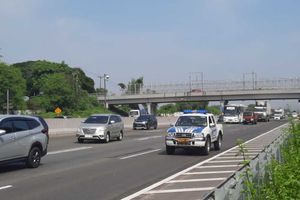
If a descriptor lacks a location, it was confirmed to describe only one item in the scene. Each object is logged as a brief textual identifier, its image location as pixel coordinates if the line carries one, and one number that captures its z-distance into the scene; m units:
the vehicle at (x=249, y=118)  69.00
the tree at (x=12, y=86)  88.38
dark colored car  53.23
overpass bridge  88.12
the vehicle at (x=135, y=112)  92.64
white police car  20.17
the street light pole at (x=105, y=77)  91.81
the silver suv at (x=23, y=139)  14.22
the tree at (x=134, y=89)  103.03
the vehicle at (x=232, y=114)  72.31
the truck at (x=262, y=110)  81.62
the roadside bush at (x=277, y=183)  5.13
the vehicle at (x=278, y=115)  108.79
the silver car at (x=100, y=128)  28.27
